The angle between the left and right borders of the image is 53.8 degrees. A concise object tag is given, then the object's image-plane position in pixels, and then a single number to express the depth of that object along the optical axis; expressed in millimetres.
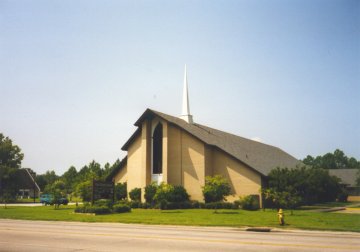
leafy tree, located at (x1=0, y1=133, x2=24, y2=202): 66812
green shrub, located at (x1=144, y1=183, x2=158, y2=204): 40938
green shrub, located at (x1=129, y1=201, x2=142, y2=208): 41228
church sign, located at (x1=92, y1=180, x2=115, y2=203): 34553
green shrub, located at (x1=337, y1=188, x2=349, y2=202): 62019
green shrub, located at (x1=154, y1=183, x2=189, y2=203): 37469
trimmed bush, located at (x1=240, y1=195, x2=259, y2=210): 37469
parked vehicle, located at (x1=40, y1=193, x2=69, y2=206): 41581
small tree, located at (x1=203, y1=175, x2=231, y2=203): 34594
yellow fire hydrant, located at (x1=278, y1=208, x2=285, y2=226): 21495
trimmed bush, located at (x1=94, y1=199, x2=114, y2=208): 33909
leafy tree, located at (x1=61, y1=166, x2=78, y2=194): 85300
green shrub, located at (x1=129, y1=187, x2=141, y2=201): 43719
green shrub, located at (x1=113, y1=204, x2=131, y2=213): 33244
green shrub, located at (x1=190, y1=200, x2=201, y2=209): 40369
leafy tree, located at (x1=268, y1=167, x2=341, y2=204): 38488
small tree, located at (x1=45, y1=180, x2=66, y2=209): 40625
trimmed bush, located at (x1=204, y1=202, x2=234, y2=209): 38188
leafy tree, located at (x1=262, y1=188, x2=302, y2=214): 31094
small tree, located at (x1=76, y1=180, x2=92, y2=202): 41562
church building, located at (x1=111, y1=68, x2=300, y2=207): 41500
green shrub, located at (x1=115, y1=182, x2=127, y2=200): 46531
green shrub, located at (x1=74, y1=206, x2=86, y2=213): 31330
